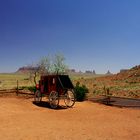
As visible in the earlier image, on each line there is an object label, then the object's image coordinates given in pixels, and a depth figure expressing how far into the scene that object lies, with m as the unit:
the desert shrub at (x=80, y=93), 12.42
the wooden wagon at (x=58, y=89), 10.33
